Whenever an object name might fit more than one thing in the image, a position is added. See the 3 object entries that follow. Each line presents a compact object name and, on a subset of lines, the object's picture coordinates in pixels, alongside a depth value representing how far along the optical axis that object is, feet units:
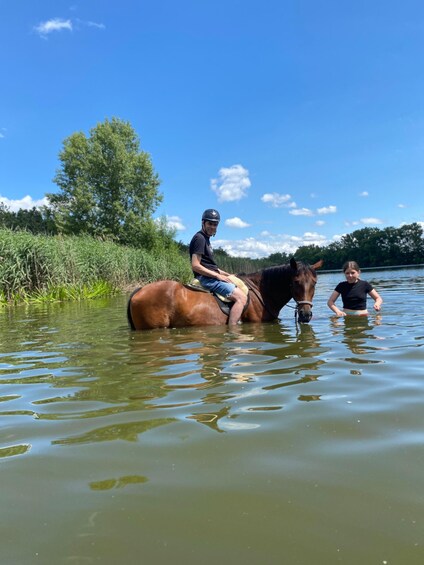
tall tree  136.05
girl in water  26.71
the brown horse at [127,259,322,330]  22.68
